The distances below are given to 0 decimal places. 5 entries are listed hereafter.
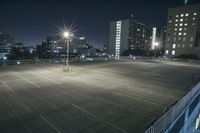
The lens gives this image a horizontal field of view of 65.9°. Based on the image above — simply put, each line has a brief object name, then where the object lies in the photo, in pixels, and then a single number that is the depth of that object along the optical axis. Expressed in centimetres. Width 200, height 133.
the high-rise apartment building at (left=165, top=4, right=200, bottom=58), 8028
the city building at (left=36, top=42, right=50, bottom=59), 9903
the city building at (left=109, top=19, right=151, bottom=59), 15000
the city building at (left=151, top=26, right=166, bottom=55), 18050
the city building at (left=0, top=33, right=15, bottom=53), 15548
